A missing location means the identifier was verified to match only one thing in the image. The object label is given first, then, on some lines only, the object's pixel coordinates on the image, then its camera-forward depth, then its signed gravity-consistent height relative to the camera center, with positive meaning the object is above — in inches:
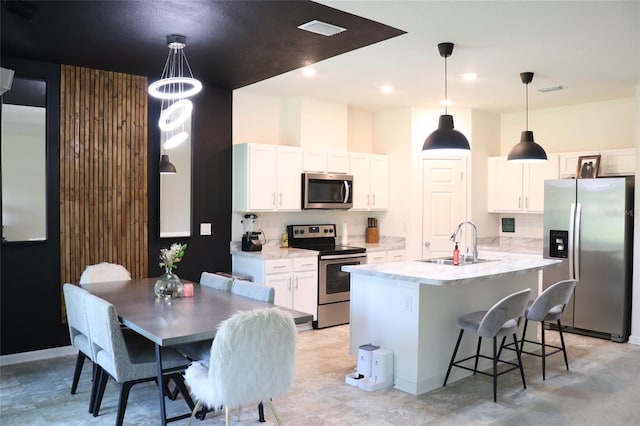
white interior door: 263.0 +2.5
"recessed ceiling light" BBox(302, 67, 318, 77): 191.2 +49.4
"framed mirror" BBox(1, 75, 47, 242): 173.6 +14.3
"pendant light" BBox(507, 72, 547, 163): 188.4 +20.3
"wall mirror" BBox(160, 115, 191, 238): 207.0 +4.8
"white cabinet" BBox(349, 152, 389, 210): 257.0 +13.0
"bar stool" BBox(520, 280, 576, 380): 157.8 -29.2
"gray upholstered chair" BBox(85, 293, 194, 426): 115.0 -34.8
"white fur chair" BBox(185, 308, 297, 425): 101.0 -30.3
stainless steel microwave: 236.4 +7.2
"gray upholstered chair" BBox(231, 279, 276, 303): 136.0 -22.6
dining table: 105.8 -24.8
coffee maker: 222.5 -11.8
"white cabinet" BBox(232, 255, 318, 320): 213.5 -28.9
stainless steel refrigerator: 209.3 -16.4
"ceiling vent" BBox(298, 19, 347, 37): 141.1 +48.5
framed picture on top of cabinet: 227.6 +18.2
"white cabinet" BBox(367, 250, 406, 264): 247.0 -23.4
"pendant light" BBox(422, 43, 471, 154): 160.7 +20.9
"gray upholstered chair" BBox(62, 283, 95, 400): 130.3 -30.6
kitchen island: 148.2 -30.3
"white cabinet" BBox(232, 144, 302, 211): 220.4 +12.2
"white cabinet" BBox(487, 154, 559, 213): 251.8 +11.8
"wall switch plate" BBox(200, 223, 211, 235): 217.9 -9.6
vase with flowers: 141.0 -20.8
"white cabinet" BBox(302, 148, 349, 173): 237.9 +20.8
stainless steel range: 228.5 -30.3
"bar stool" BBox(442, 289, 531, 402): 140.0 -31.5
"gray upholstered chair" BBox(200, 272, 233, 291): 153.5 -22.9
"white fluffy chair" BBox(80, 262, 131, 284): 165.6 -22.0
